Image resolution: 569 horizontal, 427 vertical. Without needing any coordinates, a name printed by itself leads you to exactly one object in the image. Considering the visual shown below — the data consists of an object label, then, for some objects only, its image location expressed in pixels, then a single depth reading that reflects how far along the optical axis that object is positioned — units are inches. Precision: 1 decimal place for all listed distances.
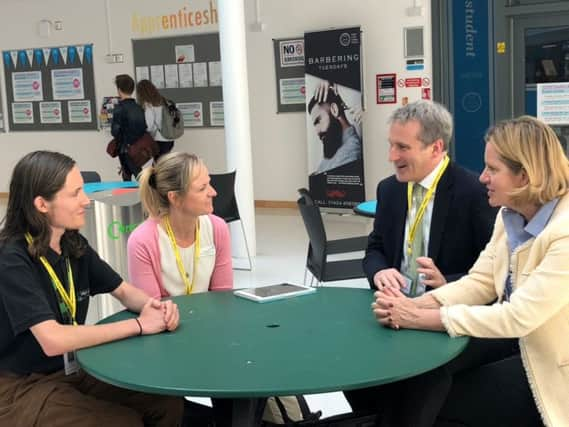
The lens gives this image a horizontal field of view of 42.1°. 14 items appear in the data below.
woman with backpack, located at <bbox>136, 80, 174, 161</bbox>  370.3
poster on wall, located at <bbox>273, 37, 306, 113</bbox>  367.6
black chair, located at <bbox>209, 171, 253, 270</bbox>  237.1
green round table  72.6
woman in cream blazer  81.6
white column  264.1
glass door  311.3
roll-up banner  342.6
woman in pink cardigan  114.0
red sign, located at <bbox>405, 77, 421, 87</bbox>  337.1
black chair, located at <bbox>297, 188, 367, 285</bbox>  174.7
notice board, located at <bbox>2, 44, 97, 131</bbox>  434.6
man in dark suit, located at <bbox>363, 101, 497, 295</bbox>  109.8
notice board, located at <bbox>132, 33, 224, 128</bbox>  392.2
